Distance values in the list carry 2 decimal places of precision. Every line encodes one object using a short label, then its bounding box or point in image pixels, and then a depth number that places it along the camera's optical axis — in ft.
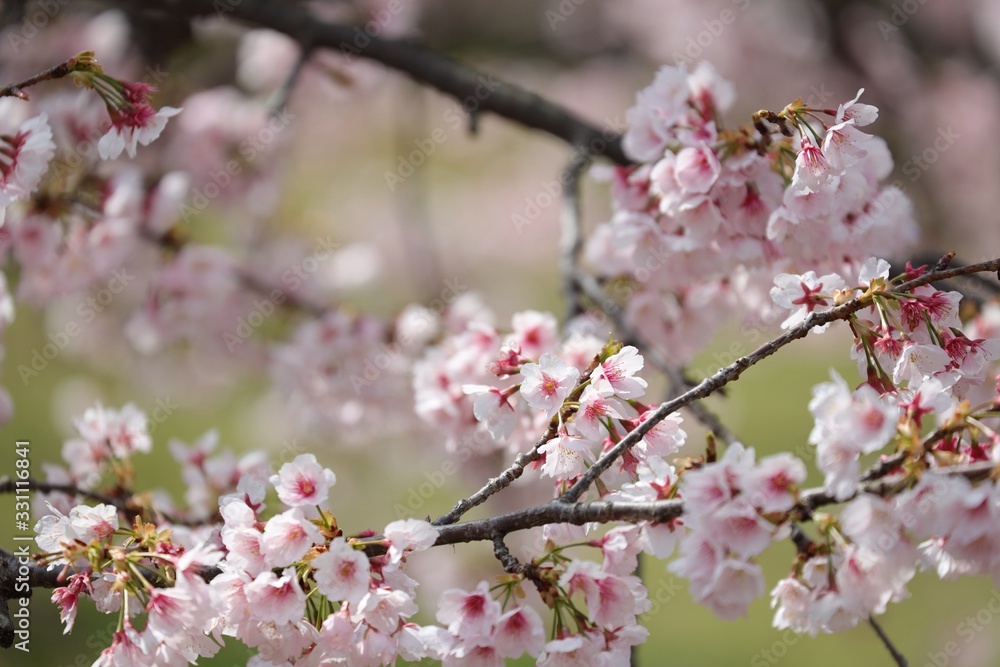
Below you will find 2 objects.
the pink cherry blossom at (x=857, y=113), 10.89
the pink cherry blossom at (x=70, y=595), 10.81
